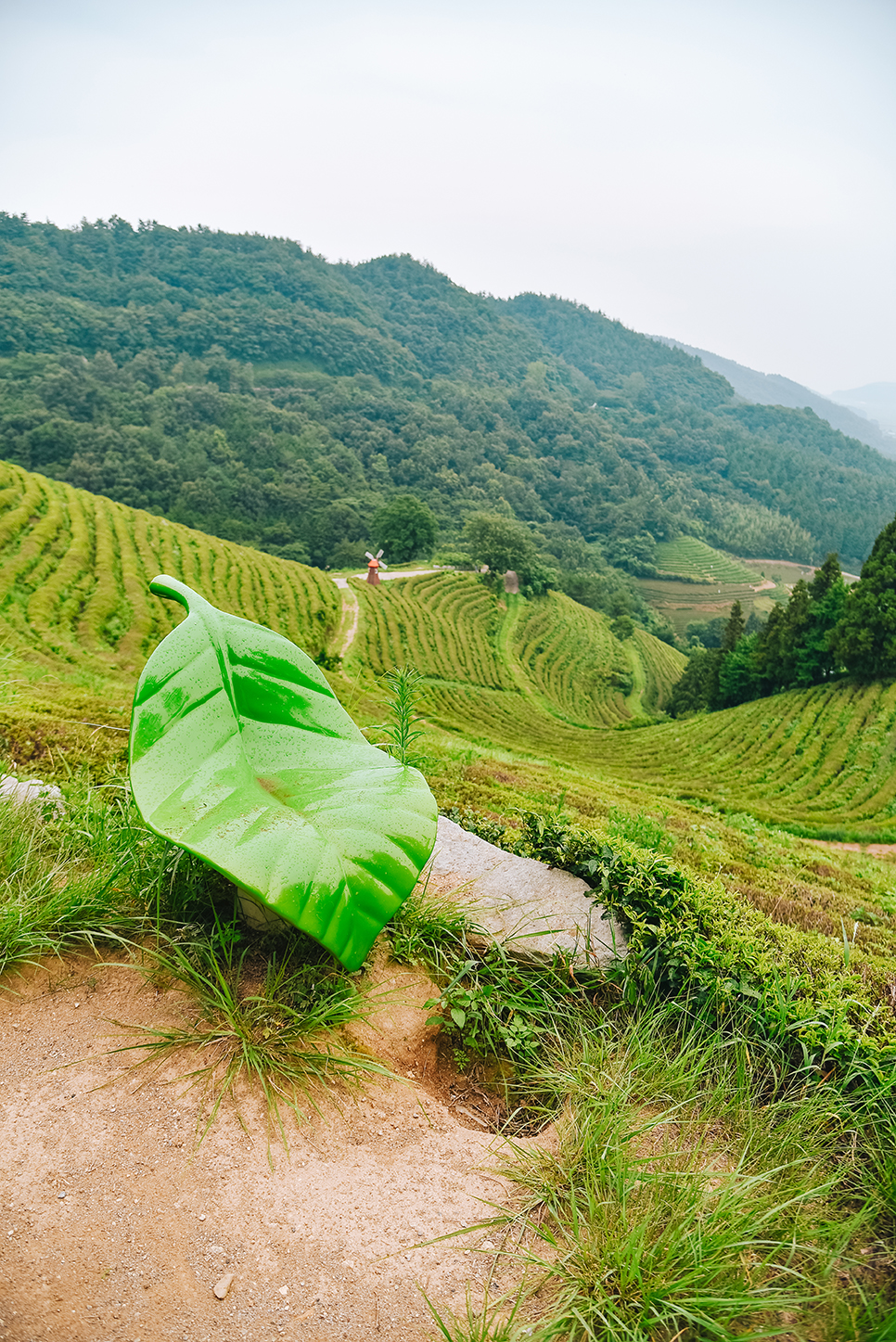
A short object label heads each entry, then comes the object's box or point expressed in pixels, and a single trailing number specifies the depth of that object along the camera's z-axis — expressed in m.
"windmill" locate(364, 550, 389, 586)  46.68
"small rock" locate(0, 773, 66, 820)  3.16
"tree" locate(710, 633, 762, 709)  32.09
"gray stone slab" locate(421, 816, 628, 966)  2.89
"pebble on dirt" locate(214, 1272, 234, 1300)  1.60
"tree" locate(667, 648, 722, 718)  34.81
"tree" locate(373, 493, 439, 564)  63.75
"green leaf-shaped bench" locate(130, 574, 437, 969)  2.00
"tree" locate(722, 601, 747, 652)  34.50
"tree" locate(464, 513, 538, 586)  57.09
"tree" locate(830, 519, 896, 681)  25.01
